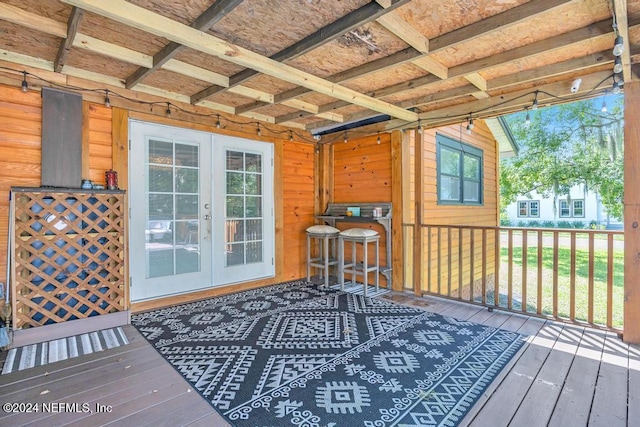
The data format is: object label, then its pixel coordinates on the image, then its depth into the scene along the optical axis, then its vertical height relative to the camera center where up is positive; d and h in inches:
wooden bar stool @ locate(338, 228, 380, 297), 165.9 -21.0
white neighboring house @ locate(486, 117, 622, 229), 467.2 +4.2
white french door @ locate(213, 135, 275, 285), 161.9 +1.4
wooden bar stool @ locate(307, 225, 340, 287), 181.0 -21.3
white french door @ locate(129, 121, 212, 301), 136.8 +1.6
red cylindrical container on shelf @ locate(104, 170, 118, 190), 124.2 +13.4
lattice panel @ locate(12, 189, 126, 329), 106.0 -14.9
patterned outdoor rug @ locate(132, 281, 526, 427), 70.9 -42.9
